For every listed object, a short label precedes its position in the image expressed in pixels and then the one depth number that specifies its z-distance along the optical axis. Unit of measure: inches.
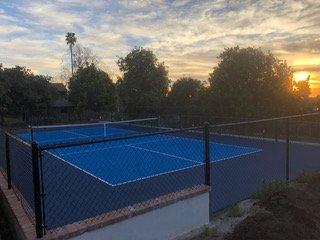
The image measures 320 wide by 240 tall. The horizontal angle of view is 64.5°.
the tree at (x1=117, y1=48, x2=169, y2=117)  1069.7
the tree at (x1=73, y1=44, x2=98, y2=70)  1930.5
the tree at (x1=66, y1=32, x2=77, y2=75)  2182.6
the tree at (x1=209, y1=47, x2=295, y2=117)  772.5
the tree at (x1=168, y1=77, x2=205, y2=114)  958.7
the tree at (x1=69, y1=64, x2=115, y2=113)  1234.7
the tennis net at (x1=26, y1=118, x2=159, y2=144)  826.8
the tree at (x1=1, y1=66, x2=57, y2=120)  1235.6
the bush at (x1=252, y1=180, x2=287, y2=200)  233.6
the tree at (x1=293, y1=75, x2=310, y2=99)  768.9
